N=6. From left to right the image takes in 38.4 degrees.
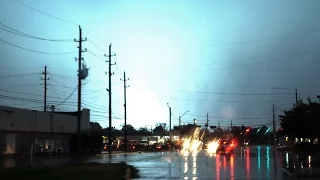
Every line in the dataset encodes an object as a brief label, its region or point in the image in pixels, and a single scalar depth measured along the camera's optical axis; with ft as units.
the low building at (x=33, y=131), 177.17
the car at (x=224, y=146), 209.95
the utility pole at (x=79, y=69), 187.83
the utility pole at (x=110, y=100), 232.12
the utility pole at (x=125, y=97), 265.58
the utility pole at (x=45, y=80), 263.37
